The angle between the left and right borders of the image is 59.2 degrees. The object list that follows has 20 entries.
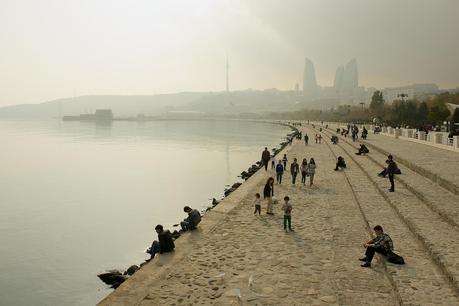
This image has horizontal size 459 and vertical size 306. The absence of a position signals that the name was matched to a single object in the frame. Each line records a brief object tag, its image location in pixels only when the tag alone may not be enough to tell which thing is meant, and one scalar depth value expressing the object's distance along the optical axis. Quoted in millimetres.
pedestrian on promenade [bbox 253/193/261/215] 15812
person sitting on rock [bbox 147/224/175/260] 12086
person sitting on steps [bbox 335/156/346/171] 27816
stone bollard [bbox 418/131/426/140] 40844
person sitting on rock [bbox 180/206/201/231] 14289
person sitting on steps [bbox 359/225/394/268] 10336
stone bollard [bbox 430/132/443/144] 35562
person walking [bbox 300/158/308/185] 21891
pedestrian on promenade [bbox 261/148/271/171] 29050
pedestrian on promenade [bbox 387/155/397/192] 18750
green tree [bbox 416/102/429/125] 82381
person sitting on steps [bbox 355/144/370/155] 36344
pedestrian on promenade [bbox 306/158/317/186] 21786
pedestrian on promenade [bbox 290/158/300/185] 22500
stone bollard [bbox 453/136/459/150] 30166
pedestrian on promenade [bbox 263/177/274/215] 15906
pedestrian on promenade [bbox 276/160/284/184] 22422
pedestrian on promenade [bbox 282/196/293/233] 13453
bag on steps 10141
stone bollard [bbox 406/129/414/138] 45019
